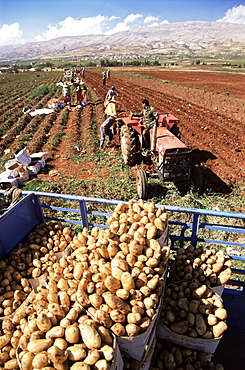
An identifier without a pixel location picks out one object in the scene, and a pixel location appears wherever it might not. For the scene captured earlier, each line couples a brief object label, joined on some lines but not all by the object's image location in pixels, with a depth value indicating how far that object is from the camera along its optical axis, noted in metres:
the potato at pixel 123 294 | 2.36
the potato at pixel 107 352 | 1.96
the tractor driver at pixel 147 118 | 7.43
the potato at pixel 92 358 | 1.92
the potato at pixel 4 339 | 2.58
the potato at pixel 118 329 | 2.18
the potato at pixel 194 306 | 2.80
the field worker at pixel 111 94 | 12.21
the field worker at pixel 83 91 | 20.58
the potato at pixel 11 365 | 2.39
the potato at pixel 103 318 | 2.20
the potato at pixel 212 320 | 2.67
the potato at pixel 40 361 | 1.88
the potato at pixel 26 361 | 1.97
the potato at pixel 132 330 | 2.17
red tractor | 6.50
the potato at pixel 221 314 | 2.71
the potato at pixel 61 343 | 2.02
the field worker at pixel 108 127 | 10.28
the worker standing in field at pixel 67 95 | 18.69
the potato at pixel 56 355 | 1.86
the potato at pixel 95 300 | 2.34
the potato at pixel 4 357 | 2.46
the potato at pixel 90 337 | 2.00
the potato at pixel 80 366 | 1.85
